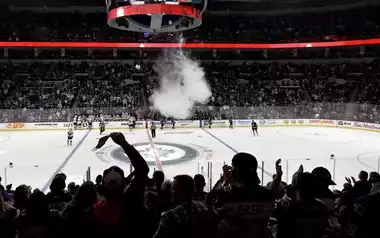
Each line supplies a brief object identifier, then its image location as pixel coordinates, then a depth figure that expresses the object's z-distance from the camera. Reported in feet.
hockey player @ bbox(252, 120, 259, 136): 73.87
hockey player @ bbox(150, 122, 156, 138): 69.72
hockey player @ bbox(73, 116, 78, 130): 80.64
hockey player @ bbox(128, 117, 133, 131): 81.10
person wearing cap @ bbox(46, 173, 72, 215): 13.17
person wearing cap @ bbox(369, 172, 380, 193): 17.43
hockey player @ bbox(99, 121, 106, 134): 75.56
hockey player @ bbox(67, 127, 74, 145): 61.00
